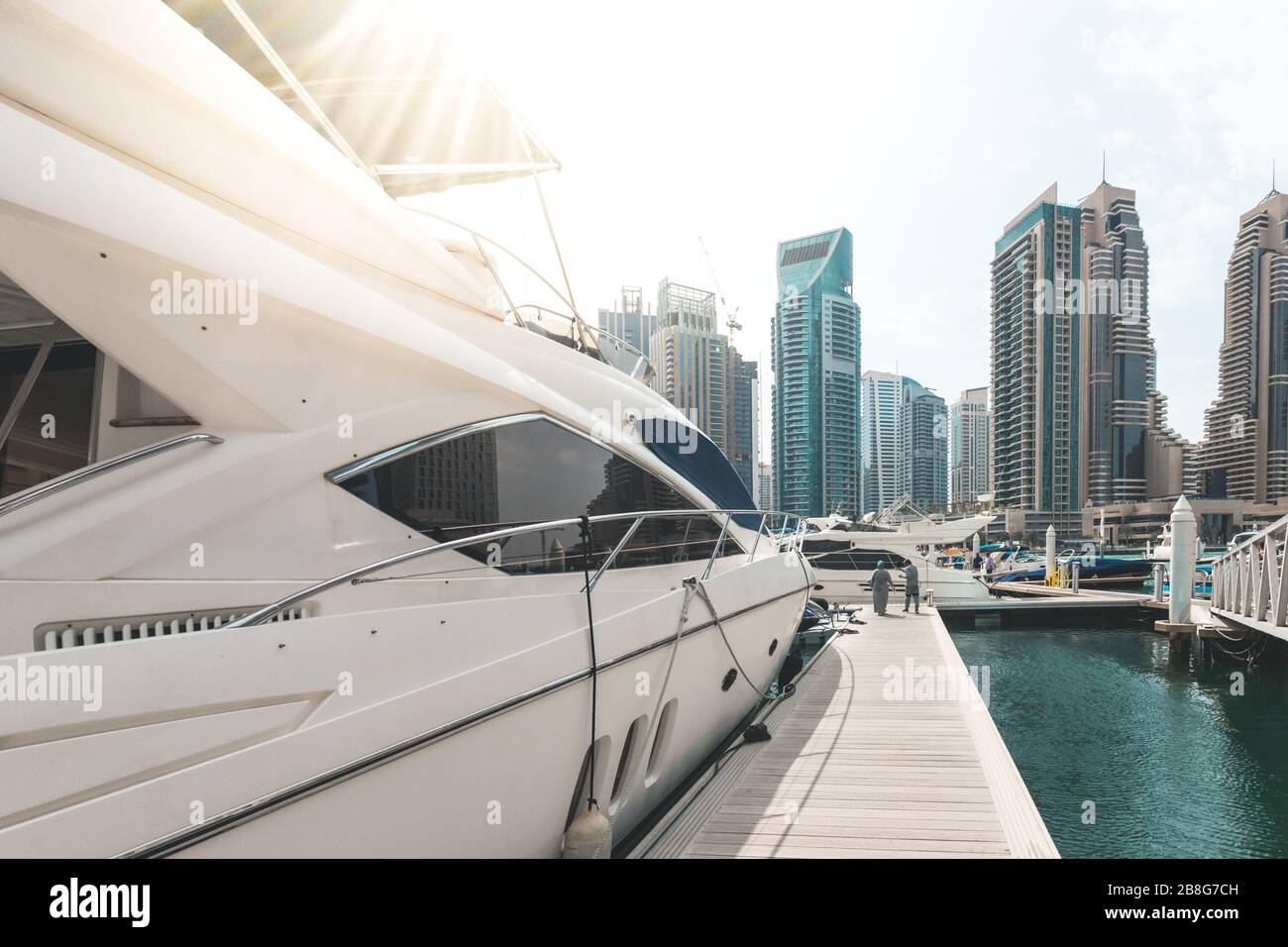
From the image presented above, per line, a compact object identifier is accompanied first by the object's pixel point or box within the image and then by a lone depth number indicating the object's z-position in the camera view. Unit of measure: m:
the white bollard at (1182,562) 11.61
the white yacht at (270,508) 1.70
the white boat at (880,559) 16.19
